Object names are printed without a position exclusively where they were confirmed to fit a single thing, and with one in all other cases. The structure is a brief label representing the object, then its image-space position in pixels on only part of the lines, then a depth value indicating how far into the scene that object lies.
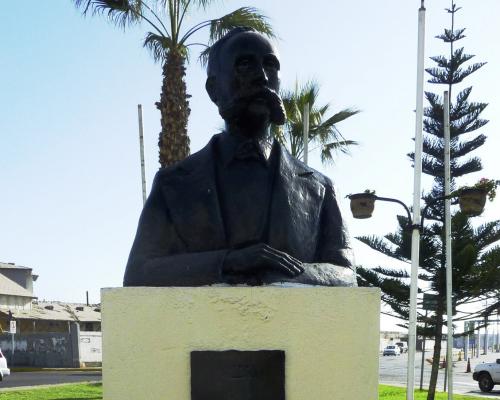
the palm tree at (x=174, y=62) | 11.01
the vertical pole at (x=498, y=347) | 71.19
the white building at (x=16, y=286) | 40.69
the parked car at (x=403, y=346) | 60.03
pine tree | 14.30
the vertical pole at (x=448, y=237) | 11.72
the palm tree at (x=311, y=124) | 13.88
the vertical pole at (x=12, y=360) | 29.03
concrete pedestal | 2.29
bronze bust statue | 2.37
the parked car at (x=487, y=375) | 18.77
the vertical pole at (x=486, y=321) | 14.91
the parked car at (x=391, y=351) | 48.76
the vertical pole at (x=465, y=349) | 45.11
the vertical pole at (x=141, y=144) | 11.68
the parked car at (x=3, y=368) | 19.62
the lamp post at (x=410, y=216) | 9.49
